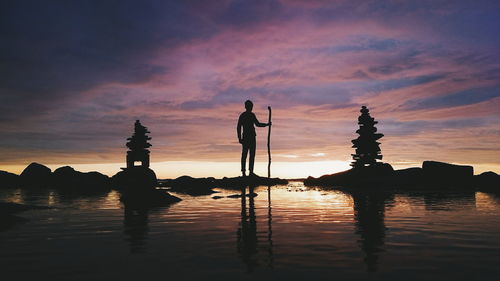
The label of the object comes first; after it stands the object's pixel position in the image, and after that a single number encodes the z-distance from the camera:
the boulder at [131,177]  44.93
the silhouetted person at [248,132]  13.91
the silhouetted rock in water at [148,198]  13.71
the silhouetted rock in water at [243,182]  13.74
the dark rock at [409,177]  34.87
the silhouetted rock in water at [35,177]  44.53
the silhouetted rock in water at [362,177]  36.97
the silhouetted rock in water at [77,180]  40.31
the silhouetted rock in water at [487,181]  28.27
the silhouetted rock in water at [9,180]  43.27
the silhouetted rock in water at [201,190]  23.25
